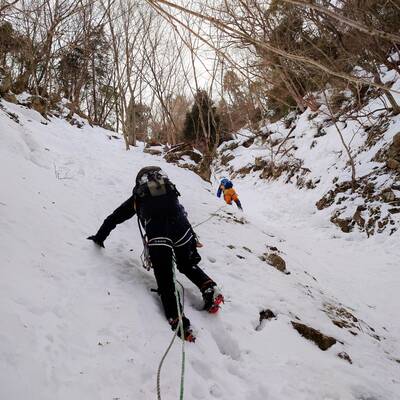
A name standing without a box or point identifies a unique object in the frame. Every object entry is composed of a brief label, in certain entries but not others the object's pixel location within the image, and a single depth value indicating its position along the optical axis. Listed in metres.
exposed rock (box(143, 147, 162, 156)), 12.80
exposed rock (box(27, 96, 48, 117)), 11.73
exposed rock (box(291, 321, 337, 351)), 3.52
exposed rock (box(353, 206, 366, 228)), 8.91
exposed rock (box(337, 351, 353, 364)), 3.39
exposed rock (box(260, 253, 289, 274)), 5.41
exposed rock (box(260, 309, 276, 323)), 3.74
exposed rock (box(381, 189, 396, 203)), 8.57
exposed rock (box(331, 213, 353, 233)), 9.15
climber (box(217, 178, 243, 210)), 9.79
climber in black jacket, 3.23
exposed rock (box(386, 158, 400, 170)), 8.91
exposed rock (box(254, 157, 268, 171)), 17.23
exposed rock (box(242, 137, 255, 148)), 20.89
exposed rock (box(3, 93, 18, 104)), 9.83
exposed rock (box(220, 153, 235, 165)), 21.12
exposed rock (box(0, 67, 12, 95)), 9.70
